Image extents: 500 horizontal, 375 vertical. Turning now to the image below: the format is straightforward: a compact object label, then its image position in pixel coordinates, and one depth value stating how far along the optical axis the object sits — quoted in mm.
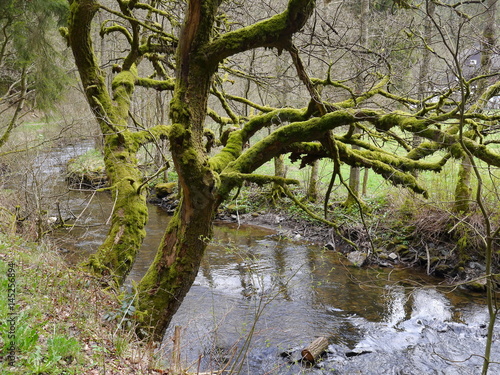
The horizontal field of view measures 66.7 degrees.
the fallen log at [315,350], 5648
